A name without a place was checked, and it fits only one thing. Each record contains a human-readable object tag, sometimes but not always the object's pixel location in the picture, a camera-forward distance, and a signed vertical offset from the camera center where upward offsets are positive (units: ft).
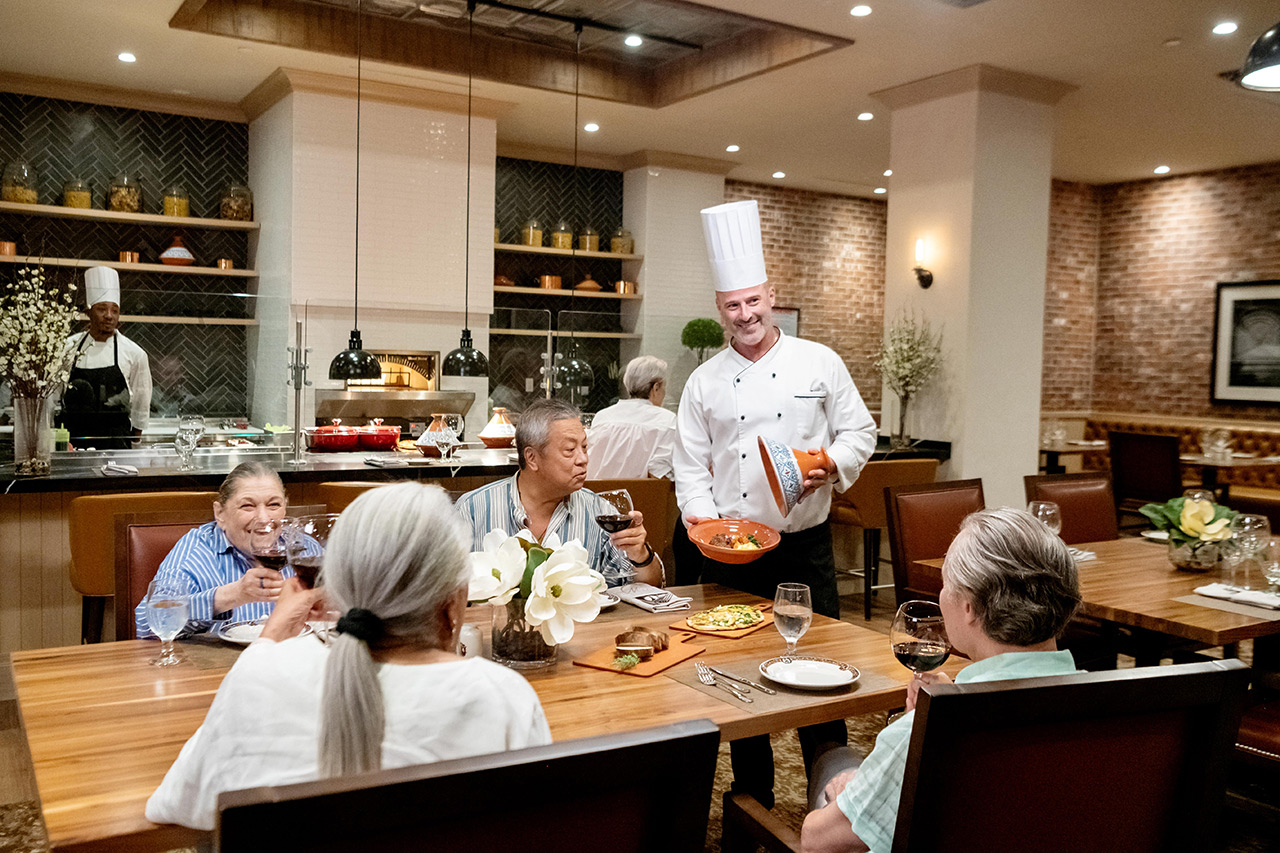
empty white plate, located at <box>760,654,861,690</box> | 6.49 -2.00
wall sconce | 21.34 +2.21
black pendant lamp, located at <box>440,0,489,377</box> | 19.61 +0.04
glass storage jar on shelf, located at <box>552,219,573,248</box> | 29.07 +3.70
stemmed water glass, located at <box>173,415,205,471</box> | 14.58 -1.25
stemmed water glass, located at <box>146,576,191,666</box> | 6.56 -1.69
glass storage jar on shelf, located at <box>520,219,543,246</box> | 28.37 +3.68
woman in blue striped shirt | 7.86 -1.52
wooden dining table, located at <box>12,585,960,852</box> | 4.69 -2.08
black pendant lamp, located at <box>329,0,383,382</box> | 18.11 -0.08
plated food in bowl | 8.38 -1.47
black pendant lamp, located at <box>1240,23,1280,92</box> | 10.71 +3.50
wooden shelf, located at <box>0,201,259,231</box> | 22.40 +3.18
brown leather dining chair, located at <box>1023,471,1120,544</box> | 13.64 -1.67
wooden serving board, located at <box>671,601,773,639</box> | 7.78 -2.03
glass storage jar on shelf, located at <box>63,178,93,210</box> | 23.04 +3.61
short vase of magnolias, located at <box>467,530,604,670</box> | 6.41 -1.40
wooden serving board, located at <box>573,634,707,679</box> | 6.84 -2.03
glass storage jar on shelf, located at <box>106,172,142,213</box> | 23.49 +3.70
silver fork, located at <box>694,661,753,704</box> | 6.33 -2.04
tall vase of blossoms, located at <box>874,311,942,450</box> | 21.04 +0.27
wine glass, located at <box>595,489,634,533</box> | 7.84 -1.15
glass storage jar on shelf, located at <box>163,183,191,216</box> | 24.11 +3.65
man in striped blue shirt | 8.82 -1.20
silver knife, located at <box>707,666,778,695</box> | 6.46 -2.03
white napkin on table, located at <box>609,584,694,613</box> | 8.55 -2.00
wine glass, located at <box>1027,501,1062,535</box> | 10.44 -1.41
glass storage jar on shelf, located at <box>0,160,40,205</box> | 22.29 +3.66
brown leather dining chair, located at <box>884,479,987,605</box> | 11.82 -1.80
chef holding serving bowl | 10.53 -0.60
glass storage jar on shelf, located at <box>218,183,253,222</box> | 24.48 +3.71
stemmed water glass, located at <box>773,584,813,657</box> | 6.81 -1.61
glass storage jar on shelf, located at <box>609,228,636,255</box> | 29.91 +3.70
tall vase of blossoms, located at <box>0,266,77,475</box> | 13.47 -0.24
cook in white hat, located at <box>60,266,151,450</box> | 17.72 -0.50
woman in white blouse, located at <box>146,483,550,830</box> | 3.97 -1.32
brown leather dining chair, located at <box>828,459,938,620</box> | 18.22 -2.27
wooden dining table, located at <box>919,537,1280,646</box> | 8.65 -2.07
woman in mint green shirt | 5.16 -1.18
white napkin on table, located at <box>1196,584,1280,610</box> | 9.34 -2.01
